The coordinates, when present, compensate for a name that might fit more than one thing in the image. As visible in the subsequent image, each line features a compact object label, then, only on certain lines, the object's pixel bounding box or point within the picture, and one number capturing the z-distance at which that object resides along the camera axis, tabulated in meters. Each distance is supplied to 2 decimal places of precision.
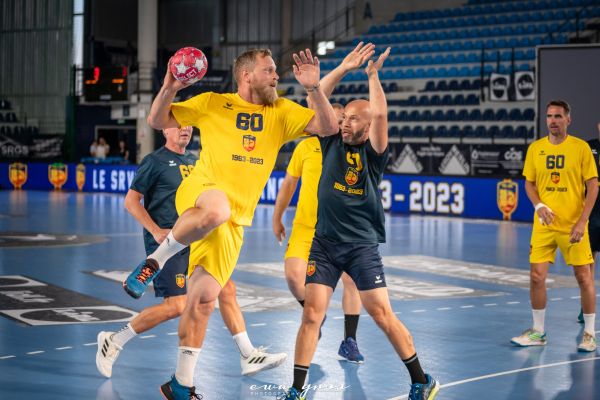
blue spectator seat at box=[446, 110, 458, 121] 28.38
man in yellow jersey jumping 6.11
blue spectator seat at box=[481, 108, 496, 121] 27.41
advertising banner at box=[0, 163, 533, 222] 21.98
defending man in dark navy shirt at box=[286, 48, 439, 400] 6.26
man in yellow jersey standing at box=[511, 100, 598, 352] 8.70
